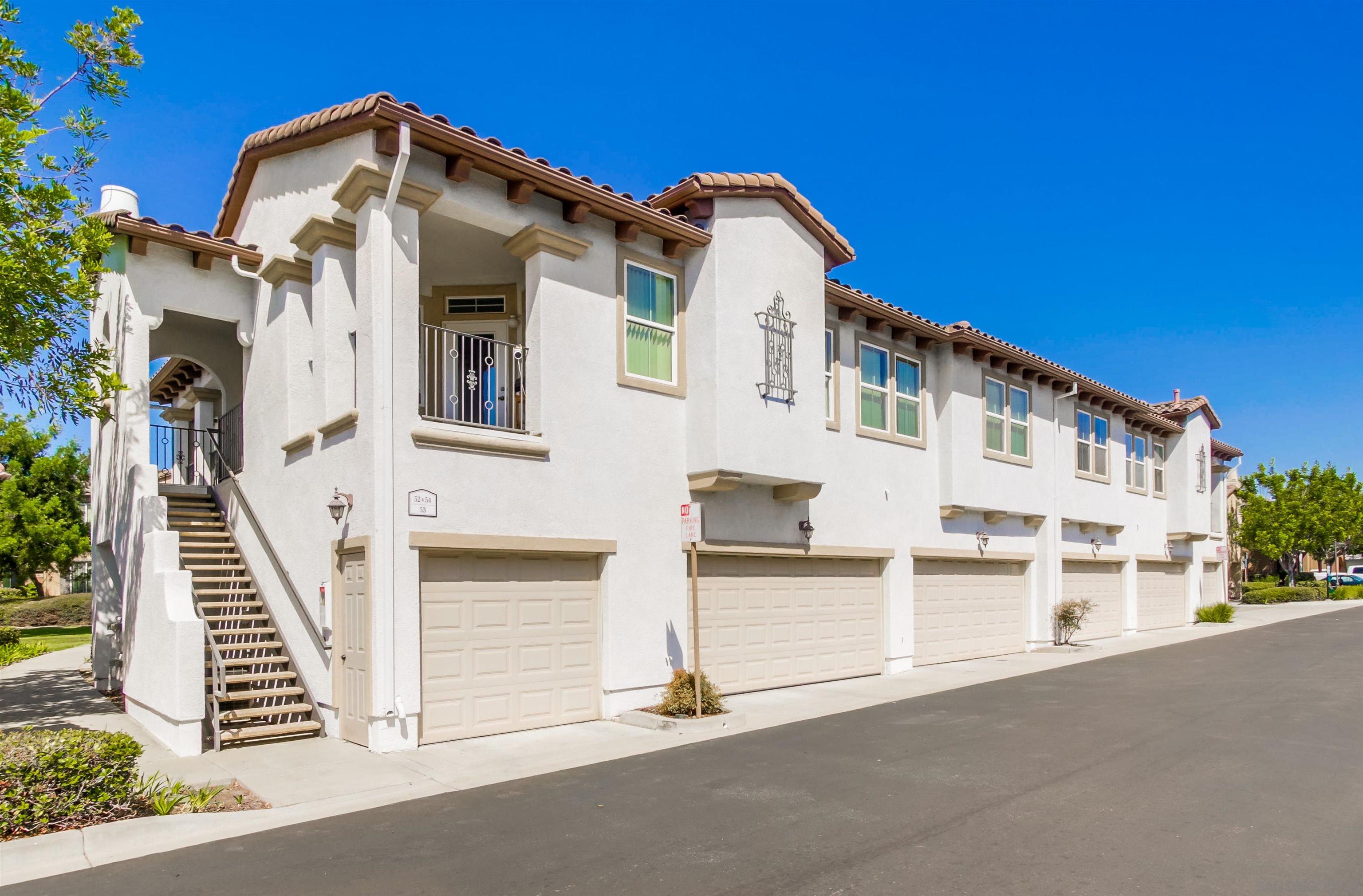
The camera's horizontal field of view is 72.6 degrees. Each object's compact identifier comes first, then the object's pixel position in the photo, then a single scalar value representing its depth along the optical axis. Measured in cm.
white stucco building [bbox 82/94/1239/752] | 997
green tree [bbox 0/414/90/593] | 3027
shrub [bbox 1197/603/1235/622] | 2812
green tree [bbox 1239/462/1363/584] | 4753
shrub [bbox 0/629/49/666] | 1830
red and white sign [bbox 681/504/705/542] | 1109
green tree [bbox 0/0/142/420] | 987
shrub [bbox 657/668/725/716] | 1113
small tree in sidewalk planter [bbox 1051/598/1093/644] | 2031
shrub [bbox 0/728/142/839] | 646
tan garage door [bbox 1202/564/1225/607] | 3180
